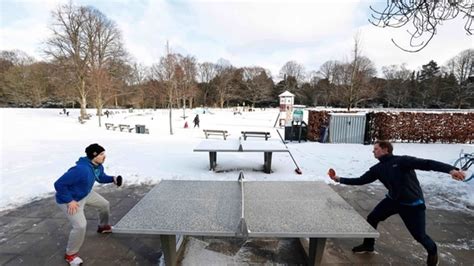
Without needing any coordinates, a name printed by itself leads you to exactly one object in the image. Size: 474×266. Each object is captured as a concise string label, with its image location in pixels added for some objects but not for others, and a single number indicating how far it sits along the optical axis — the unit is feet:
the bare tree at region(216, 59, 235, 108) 194.18
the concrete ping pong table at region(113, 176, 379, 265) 6.61
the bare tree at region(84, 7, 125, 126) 80.94
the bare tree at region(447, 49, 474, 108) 145.28
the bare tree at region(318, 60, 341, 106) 189.26
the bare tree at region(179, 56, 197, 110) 131.91
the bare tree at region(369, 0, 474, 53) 11.03
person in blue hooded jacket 8.30
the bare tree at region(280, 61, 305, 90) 244.83
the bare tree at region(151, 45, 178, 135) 64.64
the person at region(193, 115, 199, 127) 74.56
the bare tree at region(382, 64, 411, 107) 174.40
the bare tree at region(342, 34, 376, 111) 110.22
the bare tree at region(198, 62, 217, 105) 219.00
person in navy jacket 8.14
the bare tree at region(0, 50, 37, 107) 135.03
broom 20.15
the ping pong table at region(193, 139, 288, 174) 19.47
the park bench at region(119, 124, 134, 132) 58.59
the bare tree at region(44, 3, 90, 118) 83.56
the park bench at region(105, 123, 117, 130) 60.33
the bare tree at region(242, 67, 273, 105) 209.67
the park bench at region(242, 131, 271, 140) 37.51
